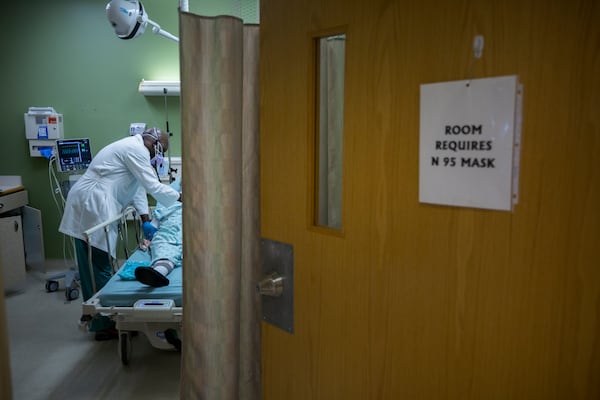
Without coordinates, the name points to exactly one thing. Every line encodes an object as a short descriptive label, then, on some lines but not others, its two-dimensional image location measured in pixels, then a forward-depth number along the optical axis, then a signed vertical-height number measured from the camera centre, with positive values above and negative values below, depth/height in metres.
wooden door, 0.75 -0.15
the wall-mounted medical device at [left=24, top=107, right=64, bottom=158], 4.74 +0.15
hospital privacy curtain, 1.46 -0.20
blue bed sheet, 2.73 -0.84
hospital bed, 2.67 -0.91
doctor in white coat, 3.60 -0.38
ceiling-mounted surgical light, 3.33 +0.88
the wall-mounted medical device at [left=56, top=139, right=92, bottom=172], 4.36 -0.09
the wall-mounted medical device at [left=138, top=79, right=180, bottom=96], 4.65 +0.55
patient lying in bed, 2.80 -0.72
